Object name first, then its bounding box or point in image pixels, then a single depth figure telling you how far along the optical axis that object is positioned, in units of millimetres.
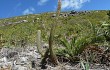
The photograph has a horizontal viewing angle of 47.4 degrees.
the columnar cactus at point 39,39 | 1787
